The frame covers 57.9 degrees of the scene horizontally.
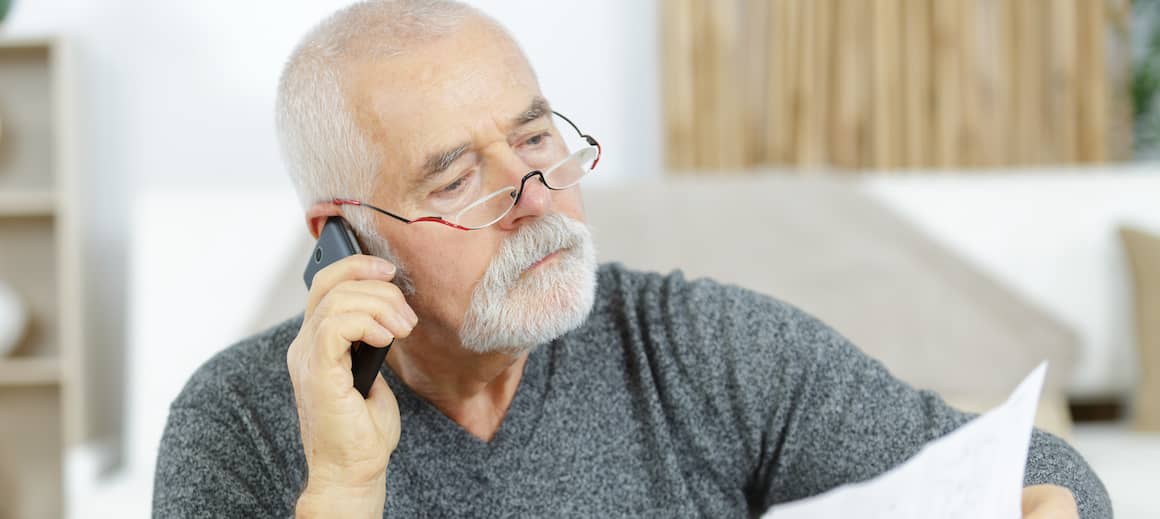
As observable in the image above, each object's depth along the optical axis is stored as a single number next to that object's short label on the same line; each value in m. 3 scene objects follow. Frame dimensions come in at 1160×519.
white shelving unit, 2.79
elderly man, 0.96
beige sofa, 1.75
